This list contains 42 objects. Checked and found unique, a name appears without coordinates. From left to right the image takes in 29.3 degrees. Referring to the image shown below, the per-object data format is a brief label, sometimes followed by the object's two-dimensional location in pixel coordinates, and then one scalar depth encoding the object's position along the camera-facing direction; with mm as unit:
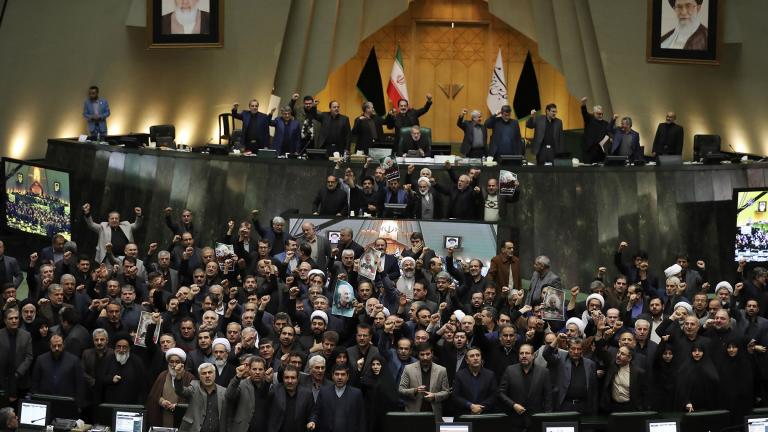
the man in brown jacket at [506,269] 17766
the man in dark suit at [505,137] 21359
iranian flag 25828
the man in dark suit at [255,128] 22531
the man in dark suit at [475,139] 21297
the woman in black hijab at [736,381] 14523
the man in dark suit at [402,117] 22688
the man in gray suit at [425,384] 13570
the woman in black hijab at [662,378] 14359
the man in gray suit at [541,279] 17016
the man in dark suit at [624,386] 13938
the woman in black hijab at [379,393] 13641
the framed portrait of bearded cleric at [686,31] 24734
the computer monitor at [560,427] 12375
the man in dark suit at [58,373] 13945
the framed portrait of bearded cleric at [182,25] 24578
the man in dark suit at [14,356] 14539
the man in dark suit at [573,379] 13906
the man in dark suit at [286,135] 21766
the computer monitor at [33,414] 12680
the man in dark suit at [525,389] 13641
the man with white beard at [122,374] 14086
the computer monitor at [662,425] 12383
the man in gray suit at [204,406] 12836
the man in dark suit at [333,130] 21812
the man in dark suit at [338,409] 13062
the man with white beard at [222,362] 13602
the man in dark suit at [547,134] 21547
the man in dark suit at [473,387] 13594
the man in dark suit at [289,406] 12961
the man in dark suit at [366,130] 22047
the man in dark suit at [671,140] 23500
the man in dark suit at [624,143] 21656
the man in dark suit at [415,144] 21266
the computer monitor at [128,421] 12531
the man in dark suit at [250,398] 12922
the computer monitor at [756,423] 12477
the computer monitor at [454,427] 12211
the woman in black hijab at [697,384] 14188
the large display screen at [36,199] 20469
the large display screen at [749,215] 19781
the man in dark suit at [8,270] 17609
